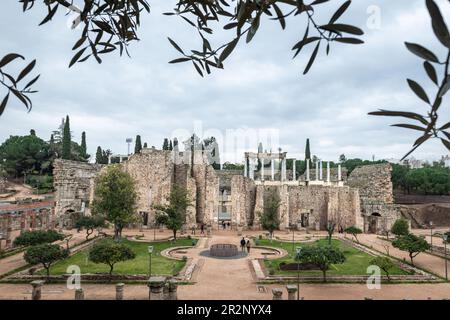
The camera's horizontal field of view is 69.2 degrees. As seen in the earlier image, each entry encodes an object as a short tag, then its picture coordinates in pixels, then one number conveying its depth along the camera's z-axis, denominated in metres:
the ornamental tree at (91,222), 26.83
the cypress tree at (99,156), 59.36
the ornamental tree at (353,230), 28.91
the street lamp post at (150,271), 16.44
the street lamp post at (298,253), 15.10
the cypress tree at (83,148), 56.81
